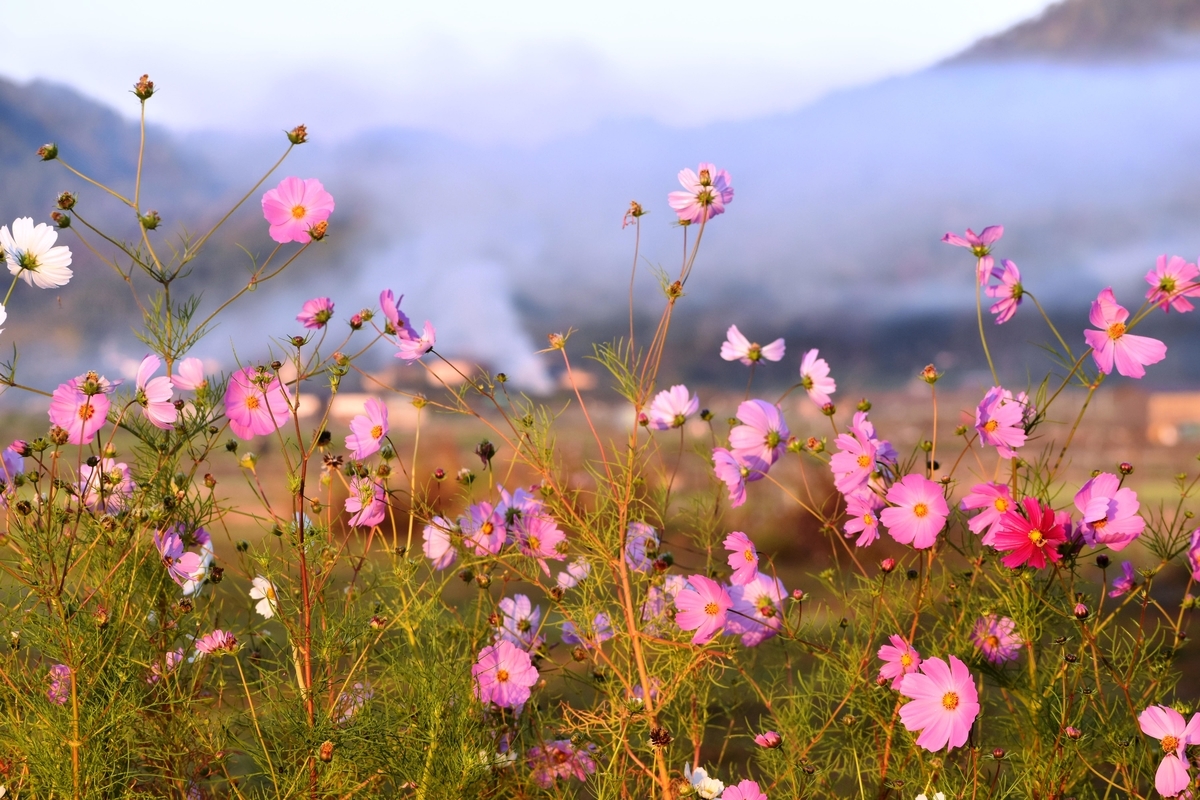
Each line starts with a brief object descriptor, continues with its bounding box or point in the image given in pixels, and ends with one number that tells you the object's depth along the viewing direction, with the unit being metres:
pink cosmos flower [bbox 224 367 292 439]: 2.55
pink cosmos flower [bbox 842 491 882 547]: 2.59
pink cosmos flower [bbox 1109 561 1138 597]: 2.68
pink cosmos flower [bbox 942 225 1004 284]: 2.64
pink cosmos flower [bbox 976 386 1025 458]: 2.57
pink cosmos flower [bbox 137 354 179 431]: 2.53
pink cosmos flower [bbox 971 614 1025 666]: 2.67
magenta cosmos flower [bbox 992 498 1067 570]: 2.53
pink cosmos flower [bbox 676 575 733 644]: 2.56
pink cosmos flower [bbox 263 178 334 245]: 2.57
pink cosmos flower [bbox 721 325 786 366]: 2.67
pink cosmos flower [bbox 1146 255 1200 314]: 2.62
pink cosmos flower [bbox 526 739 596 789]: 2.68
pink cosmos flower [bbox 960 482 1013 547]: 2.55
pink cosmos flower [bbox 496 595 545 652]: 2.73
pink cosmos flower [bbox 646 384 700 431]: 2.68
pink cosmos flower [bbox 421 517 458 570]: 2.67
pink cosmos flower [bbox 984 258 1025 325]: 2.67
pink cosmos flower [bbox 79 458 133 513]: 2.60
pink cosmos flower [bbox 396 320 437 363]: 2.59
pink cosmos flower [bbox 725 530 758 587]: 2.62
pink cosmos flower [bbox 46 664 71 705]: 2.60
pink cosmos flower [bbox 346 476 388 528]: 2.56
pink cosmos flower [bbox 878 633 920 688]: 2.57
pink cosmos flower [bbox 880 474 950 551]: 2.54
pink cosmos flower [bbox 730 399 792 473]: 2.63
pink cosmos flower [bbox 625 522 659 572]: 2.63
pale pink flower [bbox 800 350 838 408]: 2.66
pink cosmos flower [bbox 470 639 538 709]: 2.64
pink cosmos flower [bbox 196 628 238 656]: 2.53
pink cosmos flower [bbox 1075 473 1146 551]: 2.56
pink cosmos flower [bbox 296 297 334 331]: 2.54
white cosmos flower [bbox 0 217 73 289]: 2.54
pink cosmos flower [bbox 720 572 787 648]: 2.71
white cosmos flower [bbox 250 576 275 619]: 2.59
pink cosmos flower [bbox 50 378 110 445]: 2.52
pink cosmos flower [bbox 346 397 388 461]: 2.60
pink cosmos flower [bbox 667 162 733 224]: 2.57
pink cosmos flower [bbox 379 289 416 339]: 2.58
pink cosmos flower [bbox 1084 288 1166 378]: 2.60
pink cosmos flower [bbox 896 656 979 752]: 2.52
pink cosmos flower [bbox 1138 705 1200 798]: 2.52
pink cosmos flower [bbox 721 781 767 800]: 2.57
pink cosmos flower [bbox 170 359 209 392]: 2.60
